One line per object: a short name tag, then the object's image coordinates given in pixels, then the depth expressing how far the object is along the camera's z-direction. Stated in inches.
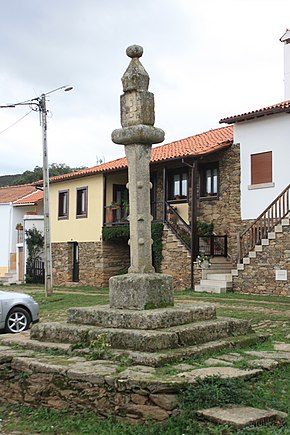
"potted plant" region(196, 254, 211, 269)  821.2
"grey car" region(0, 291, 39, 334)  495.5
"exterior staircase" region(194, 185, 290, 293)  727.1
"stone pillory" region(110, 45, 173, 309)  314.2
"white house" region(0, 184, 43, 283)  1336.1
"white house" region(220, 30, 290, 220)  788.6
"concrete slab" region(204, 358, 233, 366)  254.4
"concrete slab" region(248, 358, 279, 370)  254.6
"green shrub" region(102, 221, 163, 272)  908.6
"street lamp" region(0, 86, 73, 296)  819.4
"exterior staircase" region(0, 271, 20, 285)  1289.4
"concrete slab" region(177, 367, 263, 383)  229.0
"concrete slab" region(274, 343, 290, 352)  302.5
